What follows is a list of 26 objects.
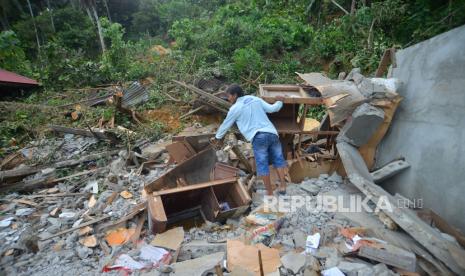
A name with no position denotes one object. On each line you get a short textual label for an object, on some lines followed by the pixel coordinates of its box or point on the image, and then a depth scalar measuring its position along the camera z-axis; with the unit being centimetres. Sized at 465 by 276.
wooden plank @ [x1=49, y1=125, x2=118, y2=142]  712
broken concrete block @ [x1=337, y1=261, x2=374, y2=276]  282
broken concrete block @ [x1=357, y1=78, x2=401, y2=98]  426
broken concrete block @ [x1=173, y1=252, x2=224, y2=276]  302
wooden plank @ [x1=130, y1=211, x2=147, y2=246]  379
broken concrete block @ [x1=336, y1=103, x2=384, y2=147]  414
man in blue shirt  425
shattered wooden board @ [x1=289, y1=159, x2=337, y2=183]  499
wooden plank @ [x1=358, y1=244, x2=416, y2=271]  283
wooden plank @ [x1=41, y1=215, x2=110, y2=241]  403
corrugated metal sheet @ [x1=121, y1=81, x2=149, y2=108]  967
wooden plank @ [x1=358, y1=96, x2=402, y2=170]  424
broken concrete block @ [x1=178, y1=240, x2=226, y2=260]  344
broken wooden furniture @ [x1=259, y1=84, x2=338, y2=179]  503
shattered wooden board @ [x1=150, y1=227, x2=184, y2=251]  358
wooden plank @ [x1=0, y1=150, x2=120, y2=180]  581
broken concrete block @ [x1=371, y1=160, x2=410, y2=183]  400
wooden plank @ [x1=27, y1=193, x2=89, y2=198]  535
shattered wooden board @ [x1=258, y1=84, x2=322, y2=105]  463
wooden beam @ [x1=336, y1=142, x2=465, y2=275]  275
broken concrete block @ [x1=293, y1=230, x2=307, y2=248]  330
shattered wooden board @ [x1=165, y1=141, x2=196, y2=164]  502
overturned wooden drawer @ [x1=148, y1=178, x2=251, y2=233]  385
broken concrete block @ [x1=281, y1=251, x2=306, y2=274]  294
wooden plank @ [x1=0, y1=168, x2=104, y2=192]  561
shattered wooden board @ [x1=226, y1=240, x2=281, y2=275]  302
